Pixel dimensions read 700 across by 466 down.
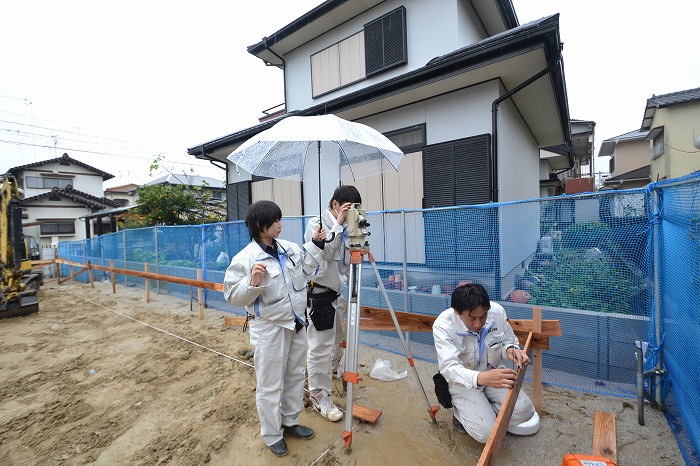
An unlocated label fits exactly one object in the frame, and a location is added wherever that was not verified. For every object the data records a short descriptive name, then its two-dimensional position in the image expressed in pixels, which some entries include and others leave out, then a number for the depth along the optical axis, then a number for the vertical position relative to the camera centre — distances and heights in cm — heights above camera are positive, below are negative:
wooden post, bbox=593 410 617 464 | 217 -160
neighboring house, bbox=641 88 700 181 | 1212 +350
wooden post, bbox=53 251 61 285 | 1254 -166
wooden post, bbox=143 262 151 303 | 772 -148
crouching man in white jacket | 214 -97
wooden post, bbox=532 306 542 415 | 260 -132
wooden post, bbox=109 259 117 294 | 889 -124
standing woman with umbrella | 224 -62
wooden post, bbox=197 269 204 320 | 594 -136
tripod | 220 -54
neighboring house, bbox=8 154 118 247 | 1955 +218
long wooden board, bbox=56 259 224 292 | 561 -105
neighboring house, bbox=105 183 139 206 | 2772 +330
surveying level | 230 -1
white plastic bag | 347 -169
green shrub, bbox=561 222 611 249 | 301 -17
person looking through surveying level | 273 -79
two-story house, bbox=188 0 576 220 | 470 +220
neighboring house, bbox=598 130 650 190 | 1795 +378
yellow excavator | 721 -62
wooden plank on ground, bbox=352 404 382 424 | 264 -162
